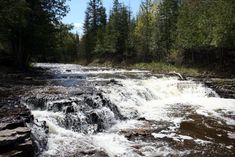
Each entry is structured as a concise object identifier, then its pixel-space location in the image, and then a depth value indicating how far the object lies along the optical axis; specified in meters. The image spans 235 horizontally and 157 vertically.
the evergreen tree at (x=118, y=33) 37.30
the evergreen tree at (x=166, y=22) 33.40
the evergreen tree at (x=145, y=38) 34.58
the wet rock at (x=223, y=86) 15.07
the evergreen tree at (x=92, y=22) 45.70
